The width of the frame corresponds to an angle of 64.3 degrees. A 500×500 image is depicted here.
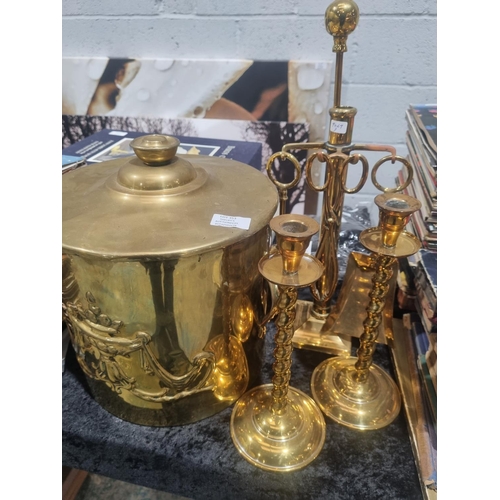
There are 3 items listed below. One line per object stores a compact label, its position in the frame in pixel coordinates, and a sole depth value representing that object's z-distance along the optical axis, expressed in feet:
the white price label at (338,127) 1.75
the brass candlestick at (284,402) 1.37
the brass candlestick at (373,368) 1.52
